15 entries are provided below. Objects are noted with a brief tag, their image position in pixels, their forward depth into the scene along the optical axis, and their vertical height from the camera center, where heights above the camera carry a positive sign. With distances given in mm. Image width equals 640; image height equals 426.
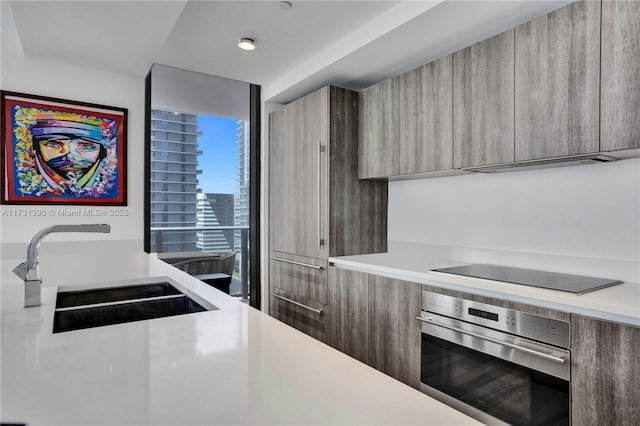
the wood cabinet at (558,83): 1602 +579
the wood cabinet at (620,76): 1471 +540
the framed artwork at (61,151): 2617 +433
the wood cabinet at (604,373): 1239 -555
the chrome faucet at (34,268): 1169 -178
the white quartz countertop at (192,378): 570 -306
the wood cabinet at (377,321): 2014 -659
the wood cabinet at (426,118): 2209 +570
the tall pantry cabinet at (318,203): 2770 +56
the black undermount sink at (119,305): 1330 -372
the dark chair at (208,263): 4168 -589
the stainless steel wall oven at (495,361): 1441 -651
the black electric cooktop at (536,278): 1570 -313
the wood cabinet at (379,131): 2553 +565
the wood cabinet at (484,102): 1908 +577
